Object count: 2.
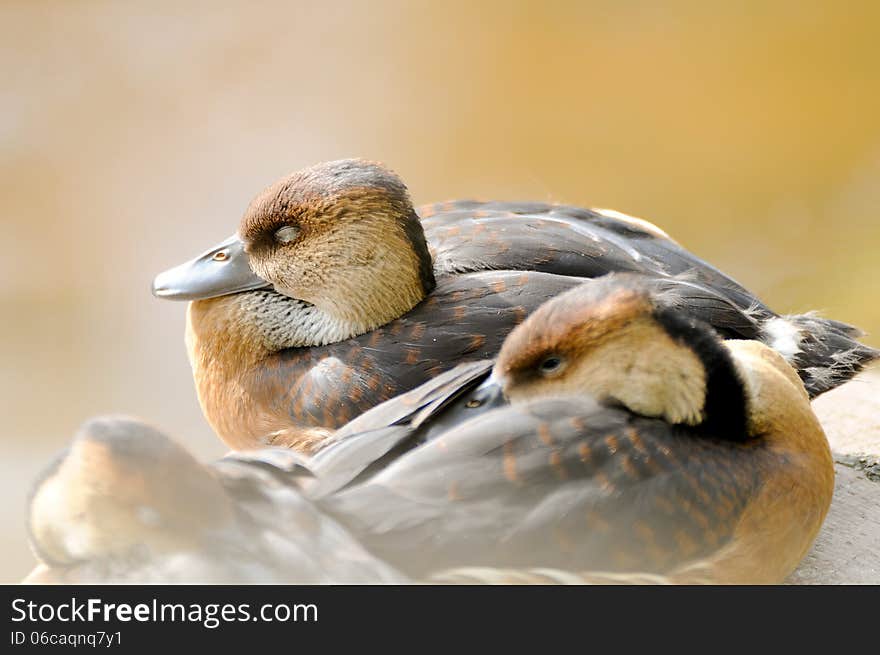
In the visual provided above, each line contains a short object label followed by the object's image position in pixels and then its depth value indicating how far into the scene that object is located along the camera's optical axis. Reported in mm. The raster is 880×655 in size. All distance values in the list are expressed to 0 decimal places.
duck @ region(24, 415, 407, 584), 5172
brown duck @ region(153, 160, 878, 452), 6957
